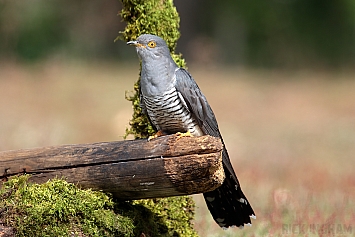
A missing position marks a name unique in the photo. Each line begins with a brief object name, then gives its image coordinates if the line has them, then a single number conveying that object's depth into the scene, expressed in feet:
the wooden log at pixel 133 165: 24.21
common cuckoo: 28.12
